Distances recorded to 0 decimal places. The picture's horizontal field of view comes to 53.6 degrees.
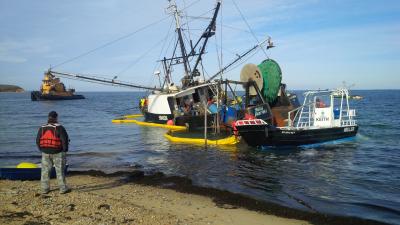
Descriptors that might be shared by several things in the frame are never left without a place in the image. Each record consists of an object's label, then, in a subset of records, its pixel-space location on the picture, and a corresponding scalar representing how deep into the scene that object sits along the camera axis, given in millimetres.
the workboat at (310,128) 19453
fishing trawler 27033
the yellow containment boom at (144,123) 29477
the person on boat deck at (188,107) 29047
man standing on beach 9312
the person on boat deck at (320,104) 22672
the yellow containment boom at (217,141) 20766
